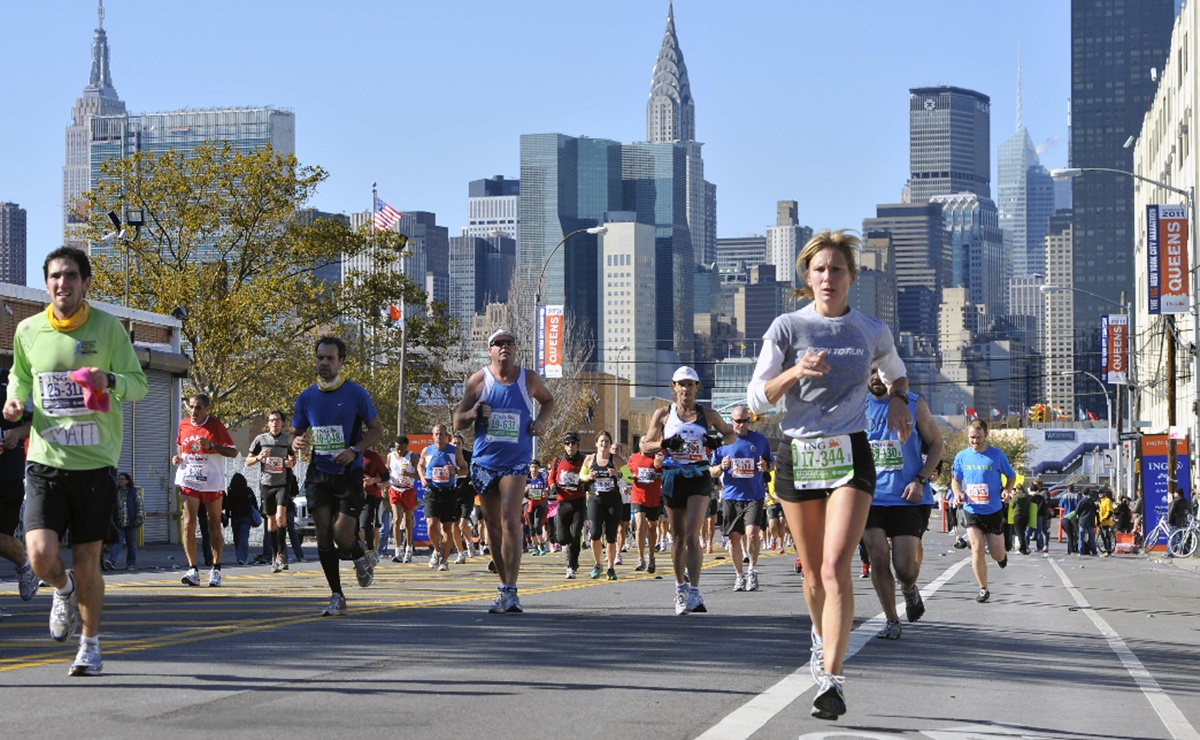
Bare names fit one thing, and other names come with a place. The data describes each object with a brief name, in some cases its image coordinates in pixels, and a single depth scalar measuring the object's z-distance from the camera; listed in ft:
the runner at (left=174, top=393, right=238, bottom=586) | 55.11
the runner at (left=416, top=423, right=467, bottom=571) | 74.33
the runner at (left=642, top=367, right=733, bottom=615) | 44.98
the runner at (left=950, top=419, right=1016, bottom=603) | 55.72
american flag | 162.50
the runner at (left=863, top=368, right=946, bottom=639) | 39.04
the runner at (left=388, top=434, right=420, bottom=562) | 83.30
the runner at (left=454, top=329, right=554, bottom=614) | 42.29
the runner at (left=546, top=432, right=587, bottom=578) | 67.97
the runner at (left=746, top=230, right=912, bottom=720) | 24.27
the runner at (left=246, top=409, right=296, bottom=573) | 63.98
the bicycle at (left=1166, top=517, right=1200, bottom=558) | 124.06
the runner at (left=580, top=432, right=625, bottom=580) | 64.95
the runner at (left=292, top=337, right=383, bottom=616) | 40.96
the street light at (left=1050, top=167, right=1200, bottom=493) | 130.61
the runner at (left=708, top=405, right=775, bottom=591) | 57.93
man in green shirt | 27.48
